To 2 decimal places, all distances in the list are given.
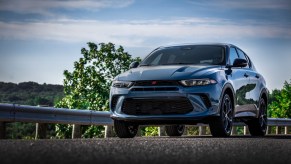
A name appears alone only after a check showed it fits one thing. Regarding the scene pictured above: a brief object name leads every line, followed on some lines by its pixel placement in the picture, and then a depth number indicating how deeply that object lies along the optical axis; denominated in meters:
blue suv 10.21
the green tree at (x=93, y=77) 49.25
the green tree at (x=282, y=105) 85.25
